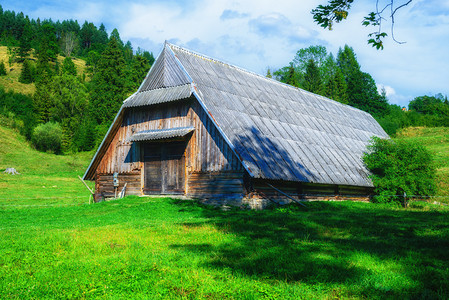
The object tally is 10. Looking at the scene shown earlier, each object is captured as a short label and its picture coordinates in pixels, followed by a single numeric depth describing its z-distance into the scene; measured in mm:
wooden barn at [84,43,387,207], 16391
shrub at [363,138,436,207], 20344
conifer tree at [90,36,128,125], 61875
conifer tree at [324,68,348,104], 71500
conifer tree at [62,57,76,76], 95912
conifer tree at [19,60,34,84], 94081
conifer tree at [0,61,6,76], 97856
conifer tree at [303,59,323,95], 72188
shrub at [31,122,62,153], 60594
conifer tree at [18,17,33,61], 112375
